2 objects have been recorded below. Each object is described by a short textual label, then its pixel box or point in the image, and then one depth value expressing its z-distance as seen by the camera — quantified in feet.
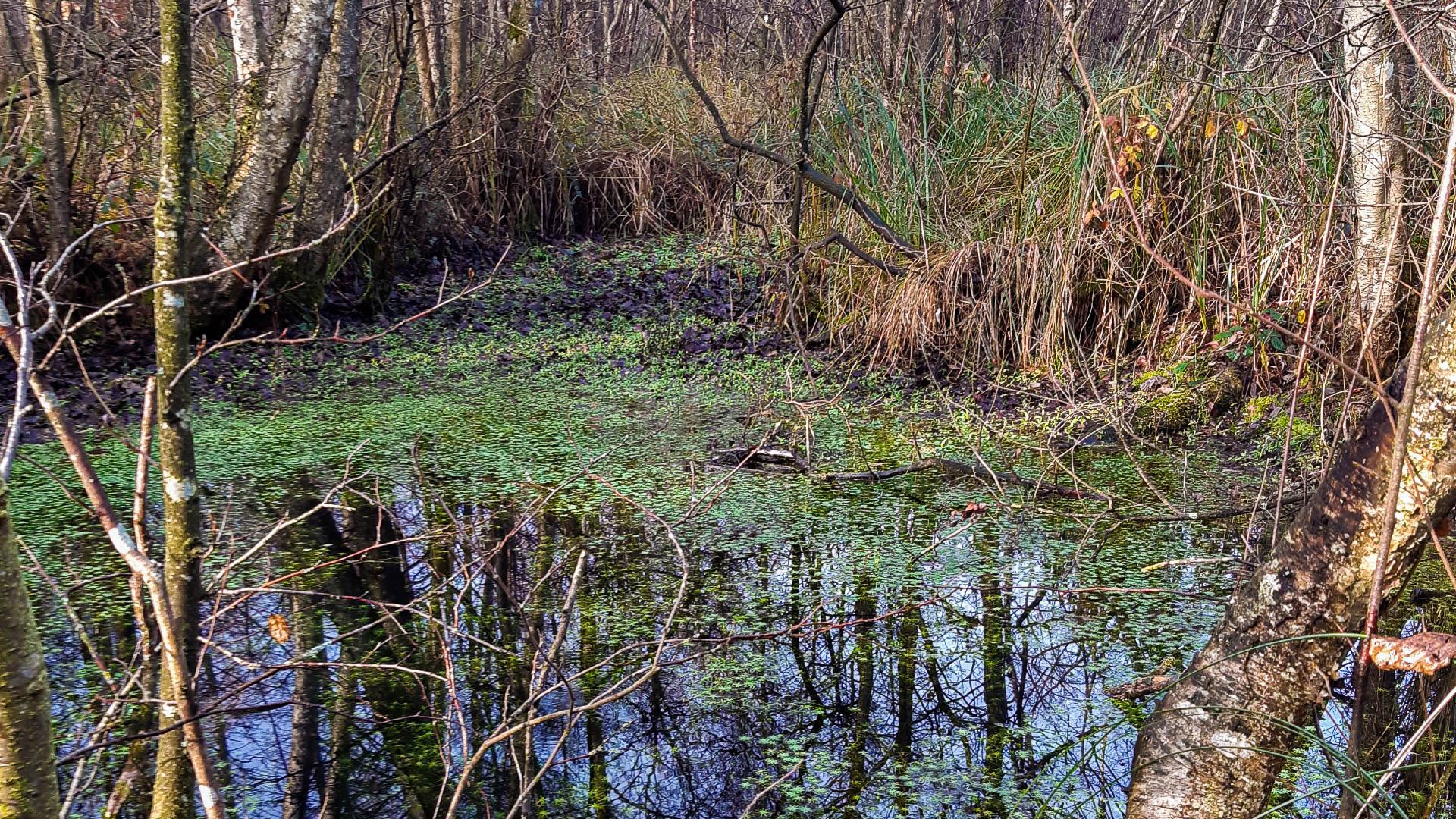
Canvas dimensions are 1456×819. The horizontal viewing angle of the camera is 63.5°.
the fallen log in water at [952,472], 11.50
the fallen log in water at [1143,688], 7.88
